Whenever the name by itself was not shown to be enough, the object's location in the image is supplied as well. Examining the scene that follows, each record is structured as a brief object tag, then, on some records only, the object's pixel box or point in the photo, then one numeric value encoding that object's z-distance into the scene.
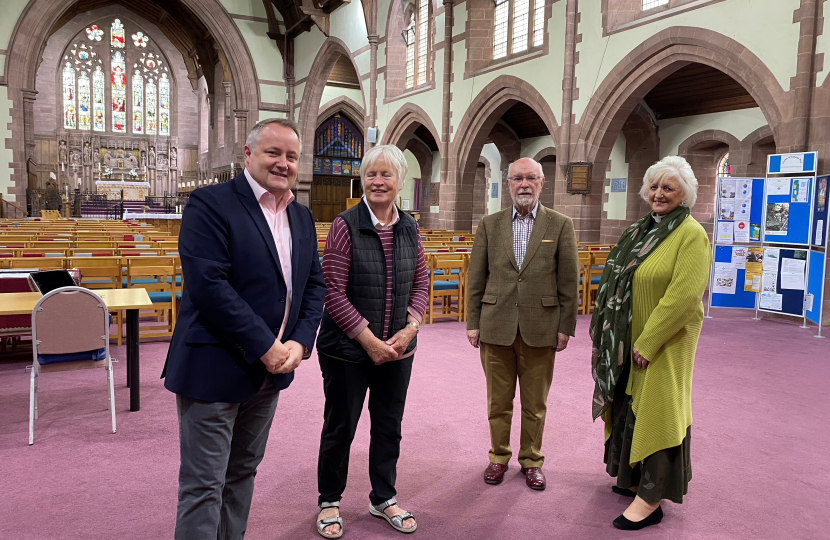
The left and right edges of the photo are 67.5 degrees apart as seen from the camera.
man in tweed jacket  2.78
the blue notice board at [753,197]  7.69
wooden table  3.70
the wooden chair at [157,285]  5.65
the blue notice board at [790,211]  6.96
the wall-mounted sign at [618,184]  13.64
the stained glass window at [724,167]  12.36
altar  26.55
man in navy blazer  1.71
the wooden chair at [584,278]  7.60
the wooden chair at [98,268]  5.56
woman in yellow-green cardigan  2.40
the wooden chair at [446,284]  6.98
